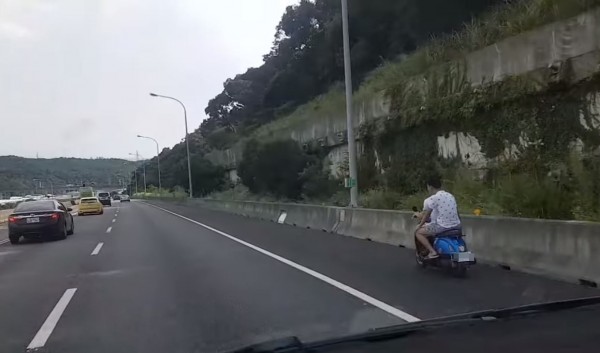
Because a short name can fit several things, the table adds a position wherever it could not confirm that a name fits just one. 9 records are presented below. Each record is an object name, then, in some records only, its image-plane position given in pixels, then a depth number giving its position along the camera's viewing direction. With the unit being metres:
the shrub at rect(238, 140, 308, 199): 34.38
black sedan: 21.44
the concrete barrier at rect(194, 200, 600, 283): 9.06
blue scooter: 10.02
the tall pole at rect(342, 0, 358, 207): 19.66
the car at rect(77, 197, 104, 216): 46.72
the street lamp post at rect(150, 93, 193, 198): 54.81
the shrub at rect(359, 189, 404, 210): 21.74
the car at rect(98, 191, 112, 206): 74.50
